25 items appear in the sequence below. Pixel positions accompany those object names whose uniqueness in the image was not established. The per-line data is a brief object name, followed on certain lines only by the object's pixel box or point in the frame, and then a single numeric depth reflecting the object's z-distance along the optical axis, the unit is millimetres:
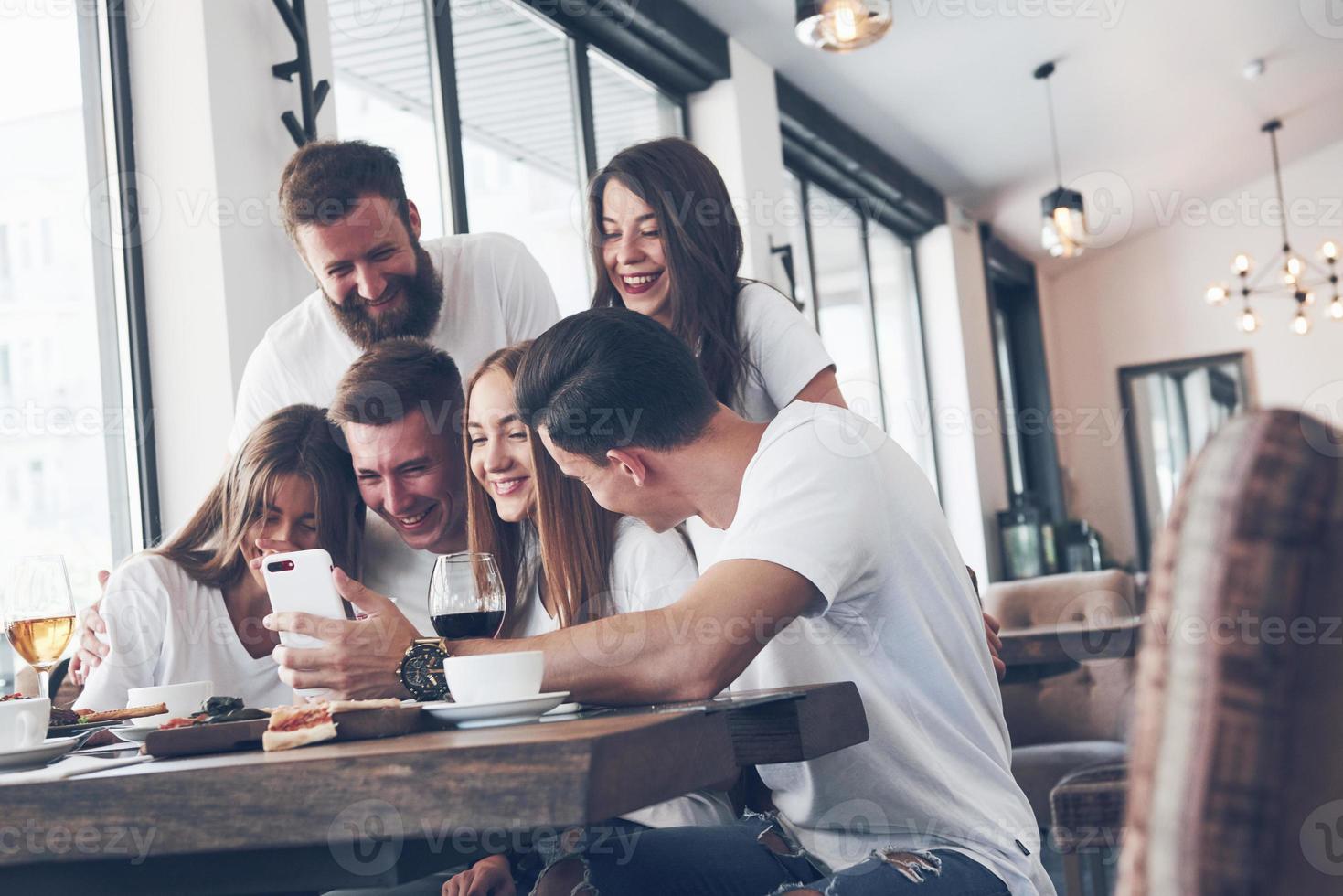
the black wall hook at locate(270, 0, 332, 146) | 3184
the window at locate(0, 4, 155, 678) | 2854
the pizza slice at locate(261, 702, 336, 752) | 1138
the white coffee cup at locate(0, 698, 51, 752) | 1287
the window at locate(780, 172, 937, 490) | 7031
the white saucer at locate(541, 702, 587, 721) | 1277
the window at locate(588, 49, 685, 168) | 5152
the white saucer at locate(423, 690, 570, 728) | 1189
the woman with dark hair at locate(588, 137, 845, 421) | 2525
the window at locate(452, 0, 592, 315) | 4262
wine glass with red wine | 1515
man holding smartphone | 1371
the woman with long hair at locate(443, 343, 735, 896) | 1712
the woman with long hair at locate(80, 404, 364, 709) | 2195
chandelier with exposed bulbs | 8711
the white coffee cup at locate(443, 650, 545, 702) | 1232
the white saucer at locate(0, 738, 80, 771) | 1259
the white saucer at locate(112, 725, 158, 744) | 1421
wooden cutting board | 1180
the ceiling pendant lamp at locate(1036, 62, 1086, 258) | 6367
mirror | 10891
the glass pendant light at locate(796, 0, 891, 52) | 4085
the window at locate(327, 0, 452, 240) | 3709
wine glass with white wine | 1716
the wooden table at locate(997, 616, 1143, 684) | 3242
